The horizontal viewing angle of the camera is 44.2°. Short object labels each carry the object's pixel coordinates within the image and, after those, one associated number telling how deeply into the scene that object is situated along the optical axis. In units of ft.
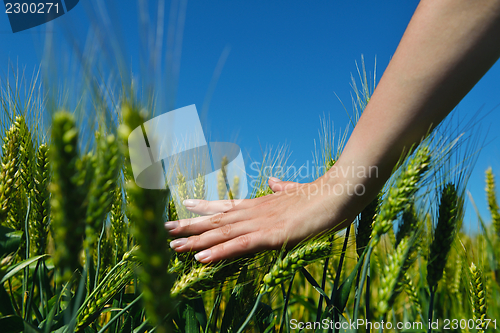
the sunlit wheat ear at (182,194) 2.14
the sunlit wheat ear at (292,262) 1.72
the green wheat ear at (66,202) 1.34
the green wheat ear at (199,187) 2.26
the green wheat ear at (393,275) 1.63
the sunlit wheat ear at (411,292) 2.27
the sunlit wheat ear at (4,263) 1.56
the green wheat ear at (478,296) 2.06
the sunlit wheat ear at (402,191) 1.68
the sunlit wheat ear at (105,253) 2.14
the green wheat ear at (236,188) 2.72
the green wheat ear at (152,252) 1.20
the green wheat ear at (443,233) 1.89
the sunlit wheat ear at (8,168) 1.90
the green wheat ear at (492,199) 3.32
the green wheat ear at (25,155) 1.95
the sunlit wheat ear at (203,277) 1.76
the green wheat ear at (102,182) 1.41
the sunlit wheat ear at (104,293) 1.71
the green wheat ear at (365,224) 1.95
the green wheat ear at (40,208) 1.89
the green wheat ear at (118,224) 2.06
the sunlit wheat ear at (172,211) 2.07
